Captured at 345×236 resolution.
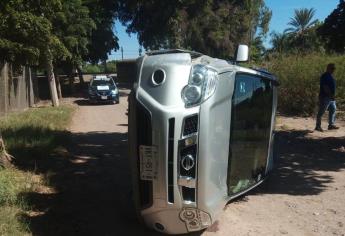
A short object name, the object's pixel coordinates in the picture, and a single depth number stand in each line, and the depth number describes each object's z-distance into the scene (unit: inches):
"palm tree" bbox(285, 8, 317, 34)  2760.8
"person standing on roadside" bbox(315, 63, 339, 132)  533.3
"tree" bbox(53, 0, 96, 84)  999.7
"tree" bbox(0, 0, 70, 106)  378.3
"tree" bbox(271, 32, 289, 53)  2738.7
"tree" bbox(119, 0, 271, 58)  1486.2
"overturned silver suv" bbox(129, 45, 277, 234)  181.3
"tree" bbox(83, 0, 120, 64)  1480.1
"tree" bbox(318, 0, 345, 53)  427.5
